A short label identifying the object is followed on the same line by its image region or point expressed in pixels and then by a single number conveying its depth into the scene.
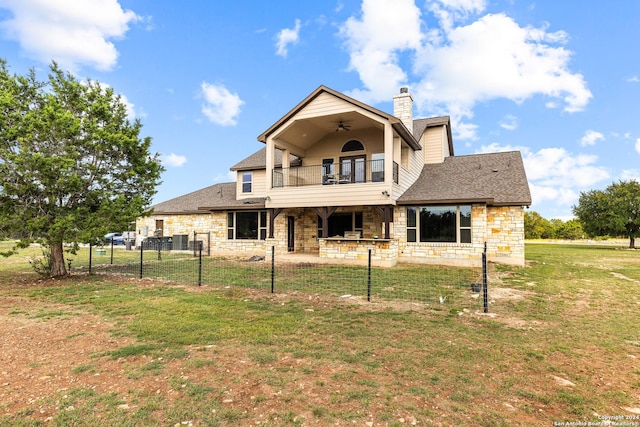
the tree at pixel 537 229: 50.34
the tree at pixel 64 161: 9.21
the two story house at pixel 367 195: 14.54
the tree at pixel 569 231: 46.69
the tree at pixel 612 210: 28.98
